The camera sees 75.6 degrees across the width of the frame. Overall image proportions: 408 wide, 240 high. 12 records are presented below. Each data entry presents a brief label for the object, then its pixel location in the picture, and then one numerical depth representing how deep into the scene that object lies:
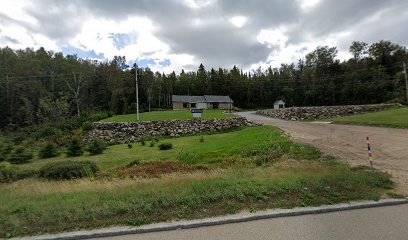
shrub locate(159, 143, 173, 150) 19.16
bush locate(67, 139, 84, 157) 20.70
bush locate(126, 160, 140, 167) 13.33
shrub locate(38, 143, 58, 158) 21.41
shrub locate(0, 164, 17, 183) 11.63
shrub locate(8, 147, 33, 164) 19.67
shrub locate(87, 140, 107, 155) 20.28
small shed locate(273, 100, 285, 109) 68.44
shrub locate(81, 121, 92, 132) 33.66
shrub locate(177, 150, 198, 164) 13.27
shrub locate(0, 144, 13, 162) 21.97
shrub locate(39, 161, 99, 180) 11.14
